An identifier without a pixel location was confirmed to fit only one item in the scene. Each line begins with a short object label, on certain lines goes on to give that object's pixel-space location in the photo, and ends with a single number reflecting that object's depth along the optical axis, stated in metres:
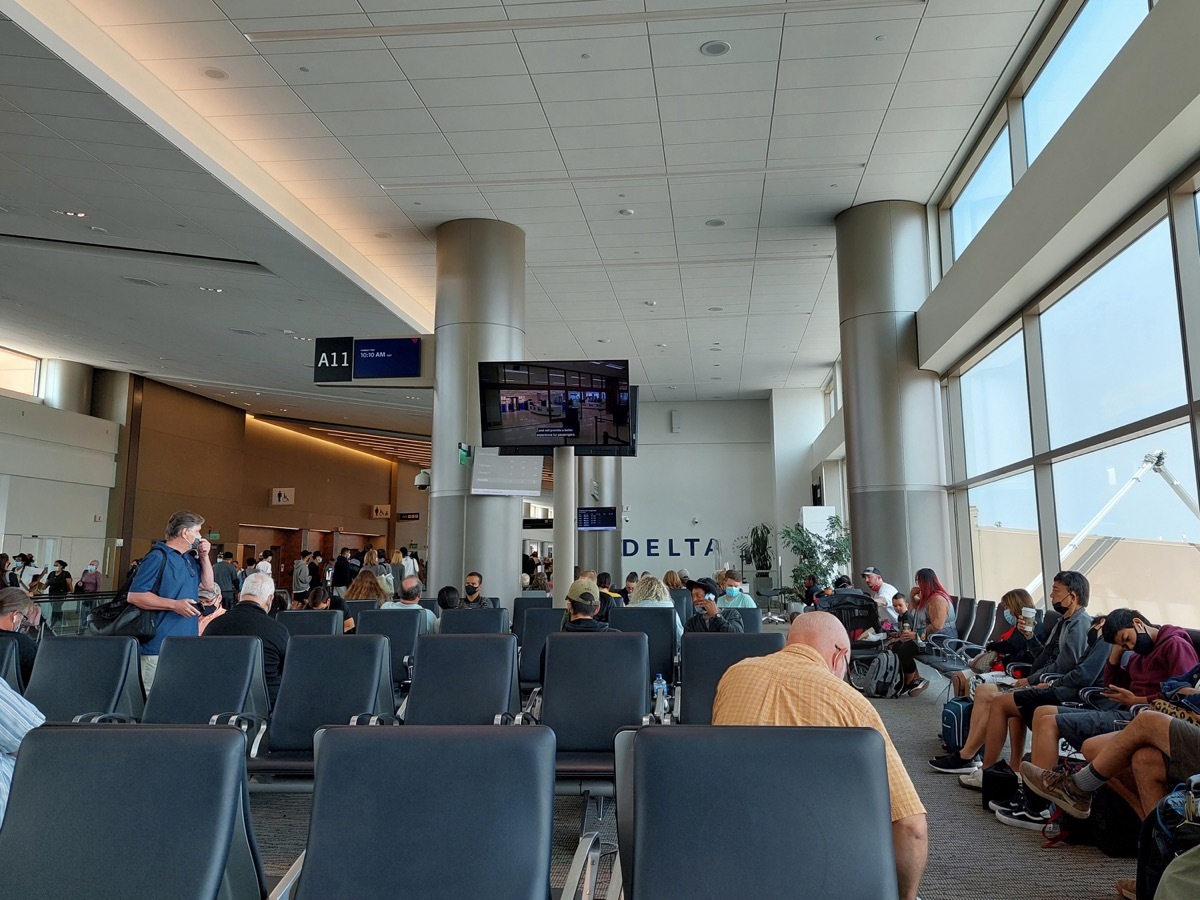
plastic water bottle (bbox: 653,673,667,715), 4.41
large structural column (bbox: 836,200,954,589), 10.41
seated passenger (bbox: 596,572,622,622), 7.28
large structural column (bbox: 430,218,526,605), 10.59
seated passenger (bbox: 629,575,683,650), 6.90
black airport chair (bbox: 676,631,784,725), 4.06
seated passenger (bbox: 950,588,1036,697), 5.93
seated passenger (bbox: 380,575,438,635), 6.19
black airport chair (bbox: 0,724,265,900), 1.80
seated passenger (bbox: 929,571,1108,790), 4.51
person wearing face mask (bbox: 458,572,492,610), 8.36
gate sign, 11.46
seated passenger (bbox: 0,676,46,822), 2.27
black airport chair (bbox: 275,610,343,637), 5.34
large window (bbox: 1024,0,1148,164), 6.22
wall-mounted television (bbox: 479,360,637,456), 8.52
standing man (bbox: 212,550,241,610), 13.05
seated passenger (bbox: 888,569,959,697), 7.80
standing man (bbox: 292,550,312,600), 17.98
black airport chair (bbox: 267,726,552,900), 1.78
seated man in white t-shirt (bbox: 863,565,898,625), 9.20
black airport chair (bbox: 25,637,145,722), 3.88
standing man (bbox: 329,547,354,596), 18.62
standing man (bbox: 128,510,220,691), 4.45
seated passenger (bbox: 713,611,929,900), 2.09
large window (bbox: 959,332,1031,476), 8.99
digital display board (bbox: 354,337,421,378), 11.25
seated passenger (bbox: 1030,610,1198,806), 4.02
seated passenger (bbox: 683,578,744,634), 5.95
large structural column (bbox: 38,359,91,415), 18.69
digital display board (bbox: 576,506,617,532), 21.30
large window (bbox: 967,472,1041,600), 8.80
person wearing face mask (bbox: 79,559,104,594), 15.98
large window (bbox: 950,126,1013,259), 8.78
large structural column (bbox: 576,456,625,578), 22.82
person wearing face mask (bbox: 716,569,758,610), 7.67
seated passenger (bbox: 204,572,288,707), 4.44
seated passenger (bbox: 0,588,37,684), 3.85
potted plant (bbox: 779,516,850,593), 18.14
